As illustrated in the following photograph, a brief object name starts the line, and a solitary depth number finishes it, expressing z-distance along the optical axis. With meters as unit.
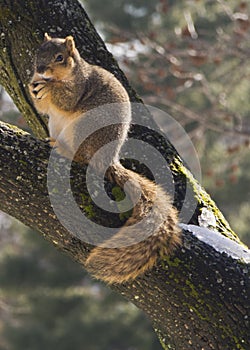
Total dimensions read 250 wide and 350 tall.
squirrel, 5.27
